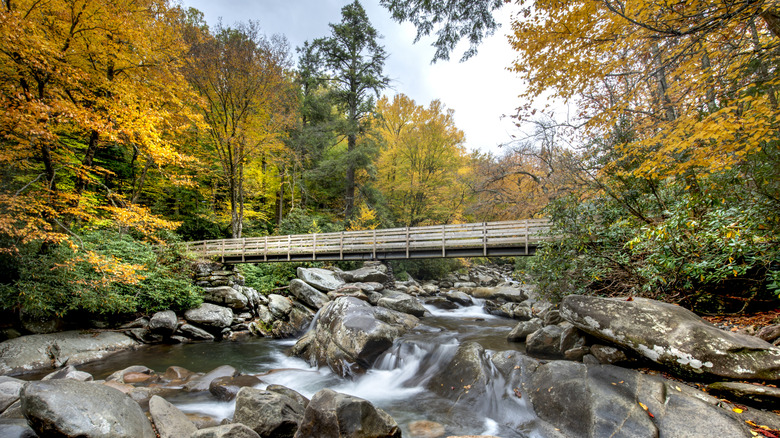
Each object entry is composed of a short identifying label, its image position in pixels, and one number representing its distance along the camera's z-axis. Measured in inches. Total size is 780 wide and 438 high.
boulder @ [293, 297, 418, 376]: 270.2
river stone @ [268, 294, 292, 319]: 455.2
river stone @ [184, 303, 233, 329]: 403.5
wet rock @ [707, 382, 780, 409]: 111.2
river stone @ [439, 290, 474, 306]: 572.6
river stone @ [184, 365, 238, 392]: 236.8
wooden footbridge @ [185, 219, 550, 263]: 408.5
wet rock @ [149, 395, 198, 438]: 146.6
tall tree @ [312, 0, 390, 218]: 812.6
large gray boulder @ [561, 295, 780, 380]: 123.0
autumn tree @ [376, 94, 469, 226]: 783.1
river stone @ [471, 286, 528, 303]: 574.2
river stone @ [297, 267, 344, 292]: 507.8
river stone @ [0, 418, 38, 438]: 124.0
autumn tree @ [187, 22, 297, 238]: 568.1
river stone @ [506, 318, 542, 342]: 286.8
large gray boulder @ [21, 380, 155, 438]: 115.5
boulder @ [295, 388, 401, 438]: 139.0
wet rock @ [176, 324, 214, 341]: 387.2
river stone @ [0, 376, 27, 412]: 165.8
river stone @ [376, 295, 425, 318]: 441.7
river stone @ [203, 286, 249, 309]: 453.7
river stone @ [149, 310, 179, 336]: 370.3
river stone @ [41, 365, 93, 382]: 213.6
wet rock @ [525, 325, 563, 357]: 225.9
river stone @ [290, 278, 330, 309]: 465.7
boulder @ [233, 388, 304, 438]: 153.5
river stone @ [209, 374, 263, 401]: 218.2
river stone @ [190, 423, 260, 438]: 122.0
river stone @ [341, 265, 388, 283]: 578.9
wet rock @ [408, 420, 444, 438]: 171.0
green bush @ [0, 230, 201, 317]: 285.1
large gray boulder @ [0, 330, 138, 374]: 267.3
